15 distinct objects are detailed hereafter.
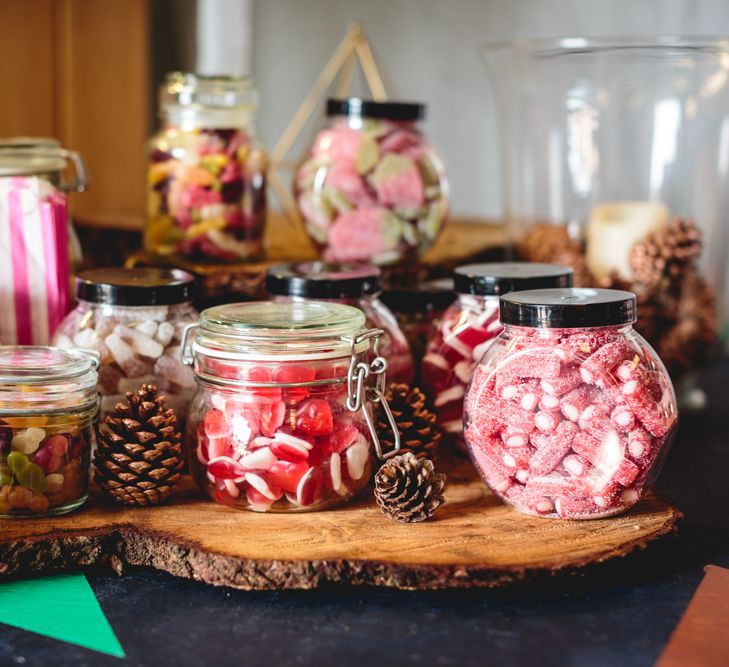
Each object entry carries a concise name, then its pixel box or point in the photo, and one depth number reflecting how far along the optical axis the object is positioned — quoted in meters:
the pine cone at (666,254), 1.33
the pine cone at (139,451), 0.97
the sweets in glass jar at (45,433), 0.92
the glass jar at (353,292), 1.11
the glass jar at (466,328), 1.11
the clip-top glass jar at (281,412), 0.94
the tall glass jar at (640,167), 1.33
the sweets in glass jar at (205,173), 1.27
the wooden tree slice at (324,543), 0.87
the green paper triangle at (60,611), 0.81
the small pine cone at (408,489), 0.95
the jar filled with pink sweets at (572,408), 0.92
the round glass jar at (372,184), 1.24
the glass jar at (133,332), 1.05
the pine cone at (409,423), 1.06
